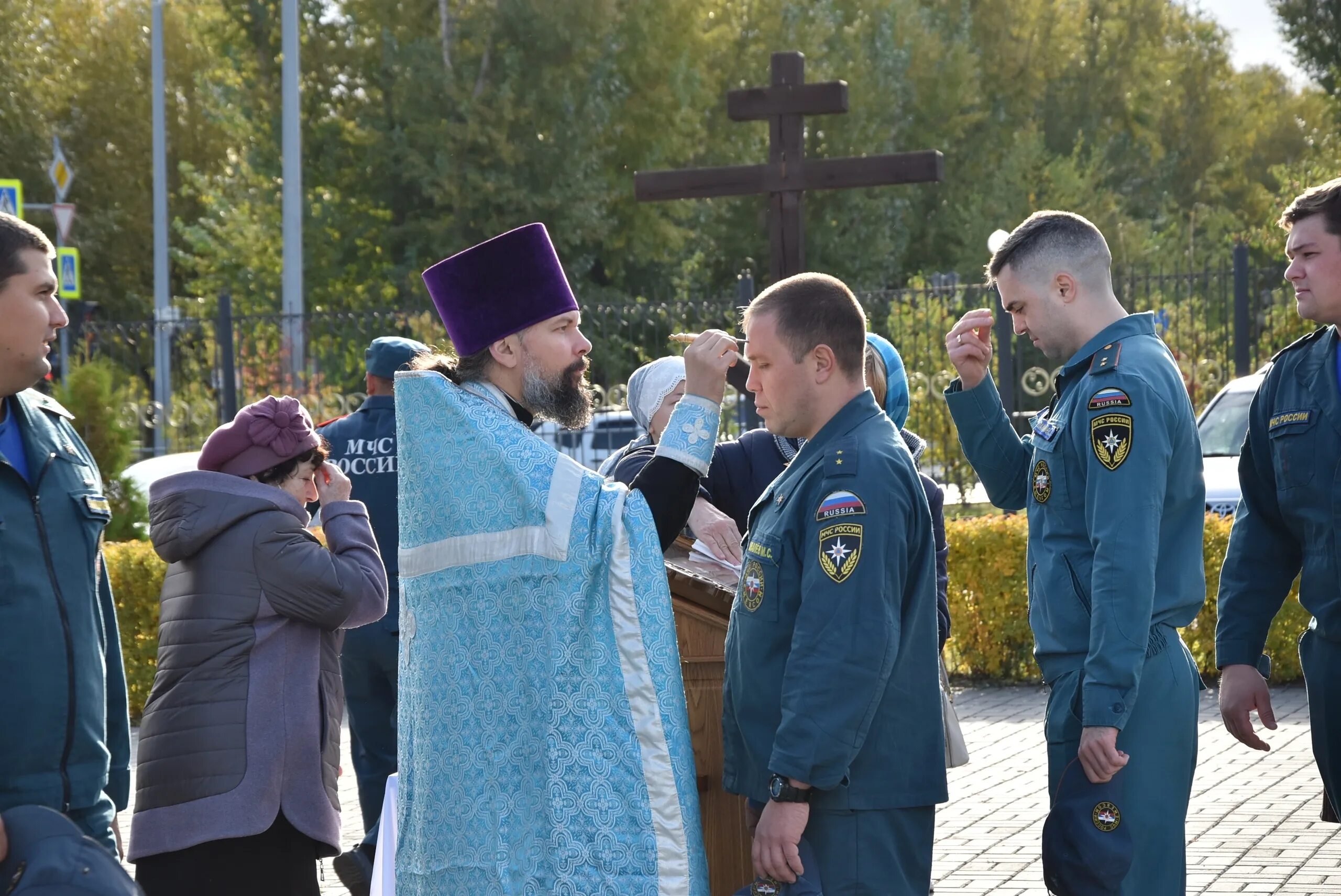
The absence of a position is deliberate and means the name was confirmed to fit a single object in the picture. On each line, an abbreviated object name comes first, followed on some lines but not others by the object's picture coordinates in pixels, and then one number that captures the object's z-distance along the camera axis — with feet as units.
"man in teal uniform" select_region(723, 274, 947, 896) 10.14
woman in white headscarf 16.83
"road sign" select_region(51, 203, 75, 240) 52.95
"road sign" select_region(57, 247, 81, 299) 45.93
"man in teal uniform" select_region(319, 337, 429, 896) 20.27
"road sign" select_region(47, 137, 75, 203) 62.08
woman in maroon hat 12.81
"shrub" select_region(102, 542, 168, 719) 33.01
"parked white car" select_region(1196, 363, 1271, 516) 37.88
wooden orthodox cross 31.81
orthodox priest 10.53
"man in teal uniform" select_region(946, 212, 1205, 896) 10.82
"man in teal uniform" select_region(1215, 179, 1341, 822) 12.32
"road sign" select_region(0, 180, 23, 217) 38.22
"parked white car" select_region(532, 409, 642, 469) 48.70
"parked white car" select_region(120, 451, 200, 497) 51.97
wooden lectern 12.95
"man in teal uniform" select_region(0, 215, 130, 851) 10.68
